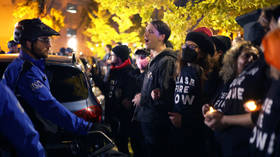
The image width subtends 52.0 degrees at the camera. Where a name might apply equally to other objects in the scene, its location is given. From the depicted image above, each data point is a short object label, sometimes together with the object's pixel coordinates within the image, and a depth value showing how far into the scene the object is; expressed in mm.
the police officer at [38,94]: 2572
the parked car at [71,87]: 3633
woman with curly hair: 1968
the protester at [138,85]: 3937
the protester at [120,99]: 5207
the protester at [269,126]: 1572
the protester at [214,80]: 3238
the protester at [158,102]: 3553
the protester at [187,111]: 3062
